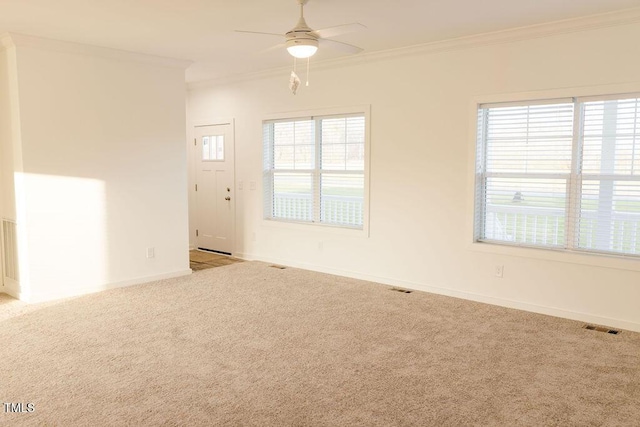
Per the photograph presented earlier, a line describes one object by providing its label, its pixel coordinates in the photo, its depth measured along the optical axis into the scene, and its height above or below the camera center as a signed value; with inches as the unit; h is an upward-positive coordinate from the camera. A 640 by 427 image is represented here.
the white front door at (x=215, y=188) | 276.8 -11.1
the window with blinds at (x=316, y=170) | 229.9 -0.3
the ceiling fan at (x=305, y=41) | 129.3 +33.7
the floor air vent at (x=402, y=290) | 204.4 -49.9
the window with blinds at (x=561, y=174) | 160.9 -1.3
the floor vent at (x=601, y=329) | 157.5 -50.7
